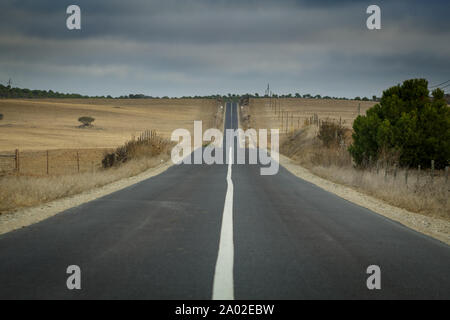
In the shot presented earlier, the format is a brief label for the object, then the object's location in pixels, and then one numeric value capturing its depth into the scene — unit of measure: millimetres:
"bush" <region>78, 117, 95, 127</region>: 72269
